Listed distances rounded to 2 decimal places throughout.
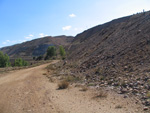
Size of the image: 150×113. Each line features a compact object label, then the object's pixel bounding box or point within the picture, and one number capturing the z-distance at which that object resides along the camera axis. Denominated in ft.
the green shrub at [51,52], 248.48
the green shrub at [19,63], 210.79
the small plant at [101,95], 24.45
